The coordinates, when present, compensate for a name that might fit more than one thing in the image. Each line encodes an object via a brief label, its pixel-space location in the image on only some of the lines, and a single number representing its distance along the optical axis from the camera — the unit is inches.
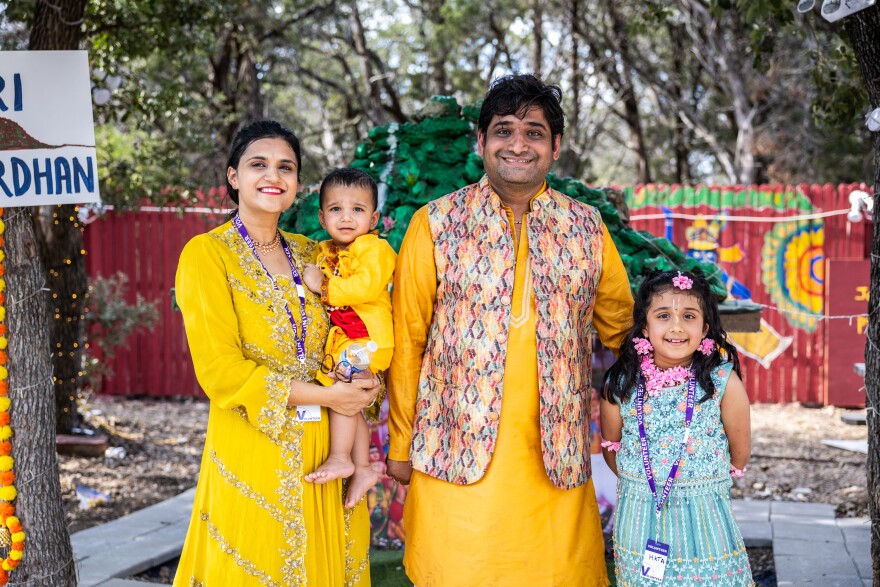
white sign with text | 118.3
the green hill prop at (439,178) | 166.9
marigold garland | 121.6
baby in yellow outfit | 98.0
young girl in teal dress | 101.5
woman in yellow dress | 91.4
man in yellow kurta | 103.2
